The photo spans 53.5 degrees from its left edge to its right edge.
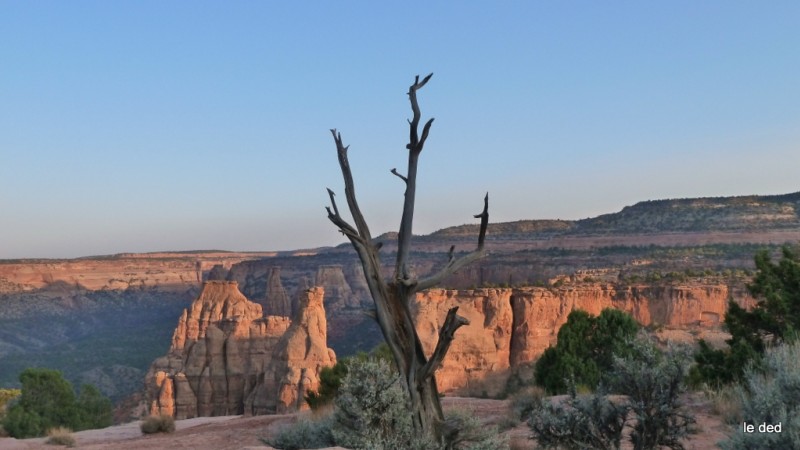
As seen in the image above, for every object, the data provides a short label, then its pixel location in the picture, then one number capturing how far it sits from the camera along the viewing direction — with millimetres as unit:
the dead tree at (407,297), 9344
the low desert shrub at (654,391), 8828
